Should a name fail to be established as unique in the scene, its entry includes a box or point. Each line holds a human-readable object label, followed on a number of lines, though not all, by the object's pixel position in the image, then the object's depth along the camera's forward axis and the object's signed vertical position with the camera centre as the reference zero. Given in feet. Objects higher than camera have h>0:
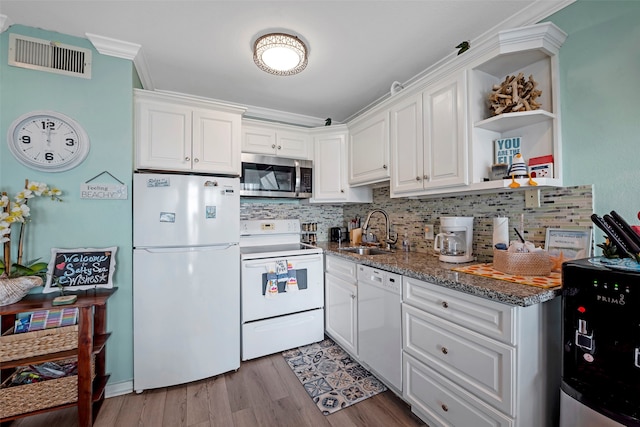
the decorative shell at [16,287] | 4.58 -1.29
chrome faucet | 8.60 -0.58
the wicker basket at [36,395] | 4.61 -3.27
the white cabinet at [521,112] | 4.57 +2.17
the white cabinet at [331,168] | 9.25 +1.67
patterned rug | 5.77 -4.01
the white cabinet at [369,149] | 7.50 +2.03
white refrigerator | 5.98 -1.51
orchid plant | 4.77 -0.12
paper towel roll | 5.25 -0.31
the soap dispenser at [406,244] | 7.98 -0.90
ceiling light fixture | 5.43 +3.49
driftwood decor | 4.75 +2.20
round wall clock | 5.29 +1.54
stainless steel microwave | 8.39 +1.28
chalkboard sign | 5.29 -1.11
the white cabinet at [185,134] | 6.43 +2.11
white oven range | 7.22 -2.45
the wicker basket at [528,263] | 4.36 -0.82
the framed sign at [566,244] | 4.40 -0.52
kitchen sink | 8.61 -1.19
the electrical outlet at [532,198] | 5.03 +0.32
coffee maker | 5.86 -0.56
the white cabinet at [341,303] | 6.93 -2.50
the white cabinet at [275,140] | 8.58 +2.55
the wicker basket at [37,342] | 4.57 -2.29
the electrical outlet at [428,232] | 7.19 -0.47
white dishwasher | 5.46 -2.45
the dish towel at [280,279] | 7.36 -1.83
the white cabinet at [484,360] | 3.54 -2.20
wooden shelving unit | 4.64 -2.56
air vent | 5.33 +3.34
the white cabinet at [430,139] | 5.44 +1.76
